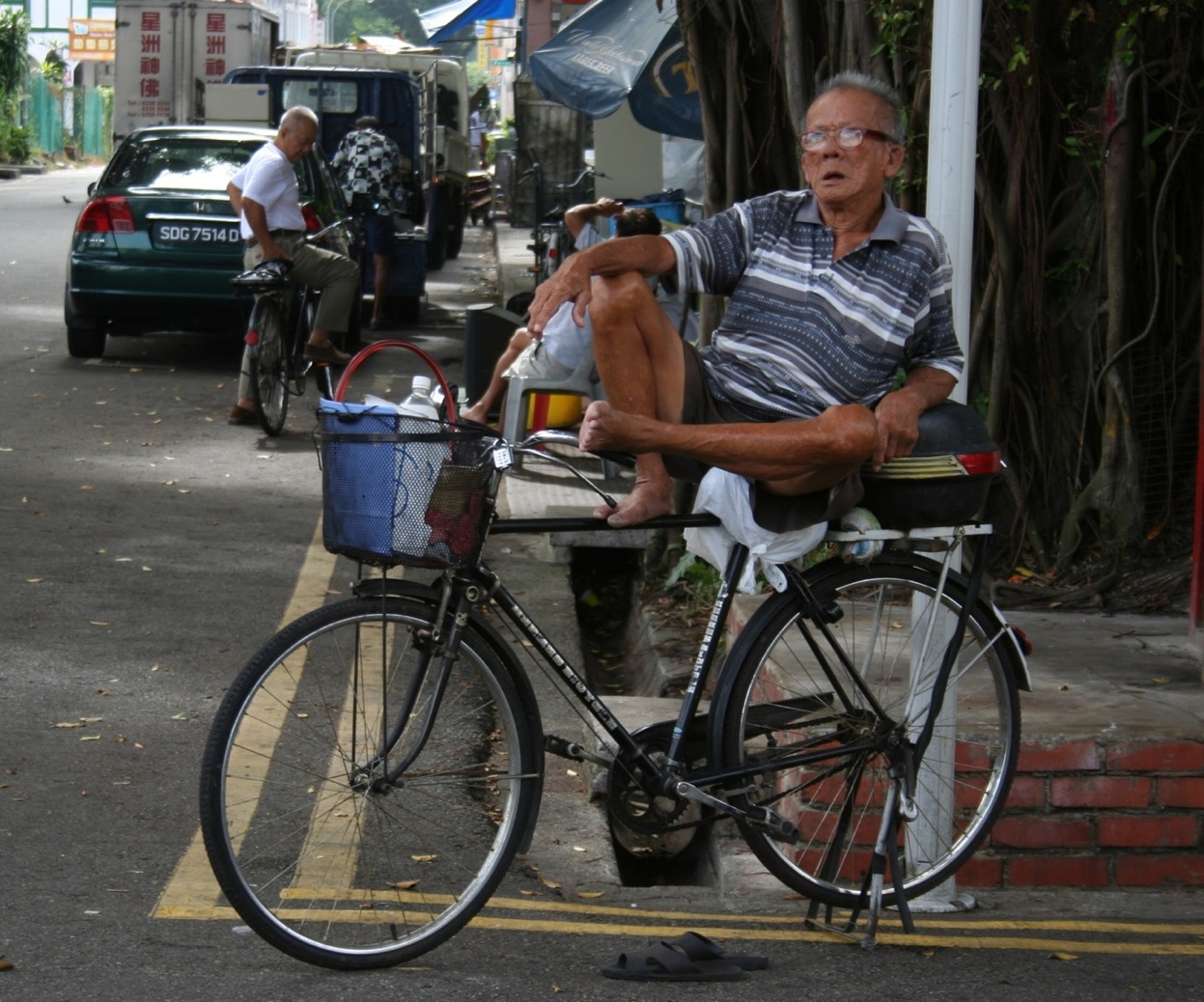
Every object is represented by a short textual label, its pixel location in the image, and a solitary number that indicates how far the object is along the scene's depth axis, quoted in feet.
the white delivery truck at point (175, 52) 86.43
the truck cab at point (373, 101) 63.77
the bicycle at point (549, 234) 43.11
